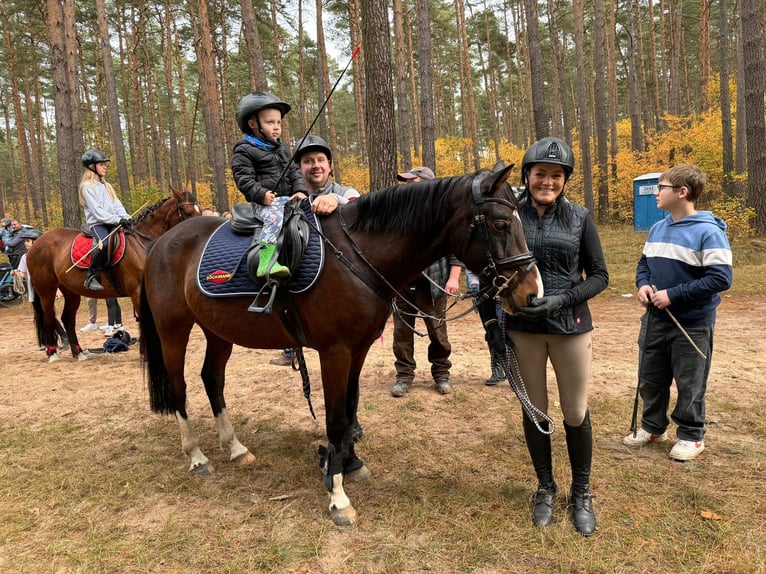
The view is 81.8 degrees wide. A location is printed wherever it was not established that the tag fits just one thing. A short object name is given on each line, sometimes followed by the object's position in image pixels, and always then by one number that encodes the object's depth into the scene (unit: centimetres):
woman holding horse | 238
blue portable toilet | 1529
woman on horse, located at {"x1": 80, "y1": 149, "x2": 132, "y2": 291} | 604
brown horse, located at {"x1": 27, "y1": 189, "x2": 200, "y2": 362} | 619
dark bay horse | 230
